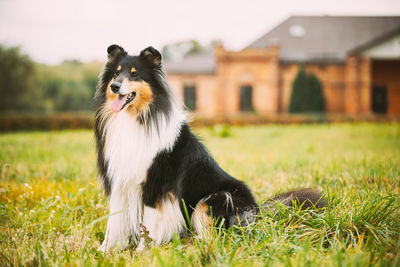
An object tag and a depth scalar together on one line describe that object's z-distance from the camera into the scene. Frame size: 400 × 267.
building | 22.53
